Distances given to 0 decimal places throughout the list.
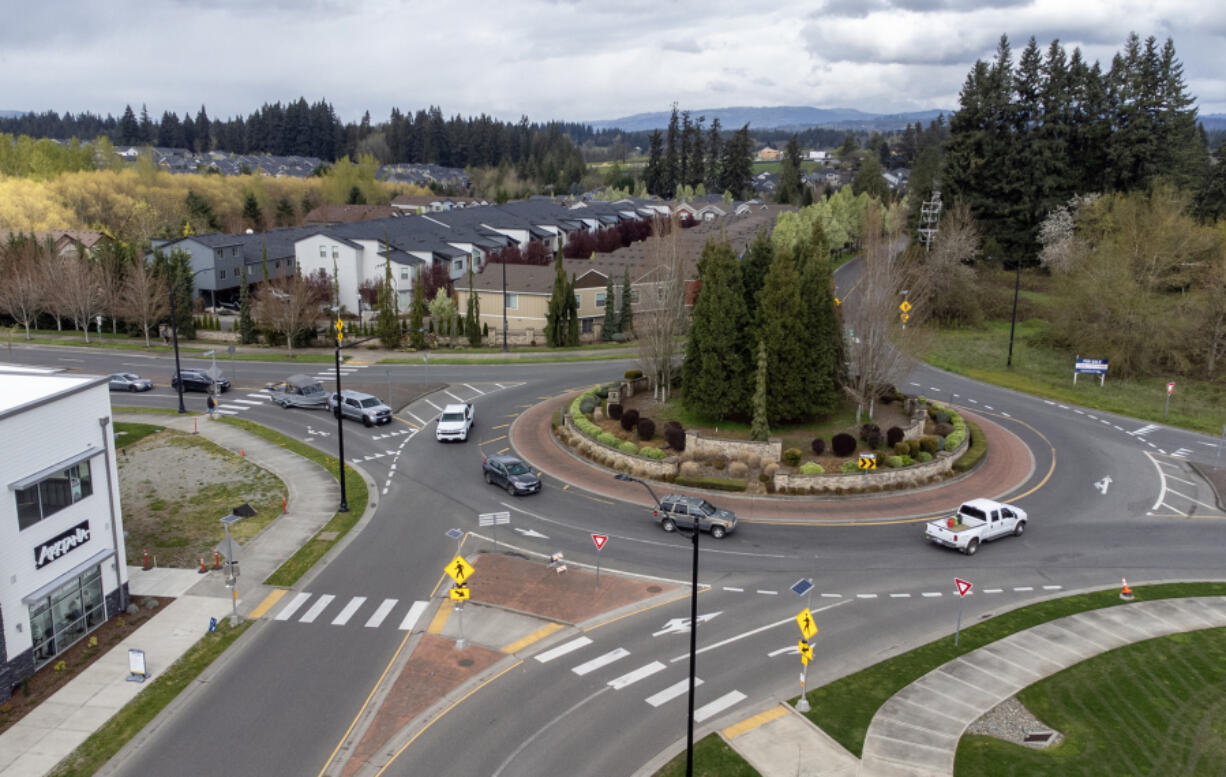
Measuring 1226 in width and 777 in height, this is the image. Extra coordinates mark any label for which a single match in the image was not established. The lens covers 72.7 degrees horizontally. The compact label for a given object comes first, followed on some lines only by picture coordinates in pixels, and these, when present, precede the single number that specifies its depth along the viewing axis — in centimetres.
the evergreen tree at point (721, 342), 4138
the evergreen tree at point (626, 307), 7006
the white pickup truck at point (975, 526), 3059
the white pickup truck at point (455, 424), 4306
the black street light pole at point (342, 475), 3331
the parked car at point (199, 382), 5231
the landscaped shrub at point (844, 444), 3831
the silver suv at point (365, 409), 4616
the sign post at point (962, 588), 2381
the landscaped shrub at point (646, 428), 4059
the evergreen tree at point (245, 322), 6766
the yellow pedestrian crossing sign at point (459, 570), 2361
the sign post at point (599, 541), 2710
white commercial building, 2161
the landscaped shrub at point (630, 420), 4212
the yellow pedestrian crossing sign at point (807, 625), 2098
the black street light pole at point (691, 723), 1728
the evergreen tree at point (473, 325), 6856
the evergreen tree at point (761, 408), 3859
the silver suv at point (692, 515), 3159
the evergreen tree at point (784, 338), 4088
